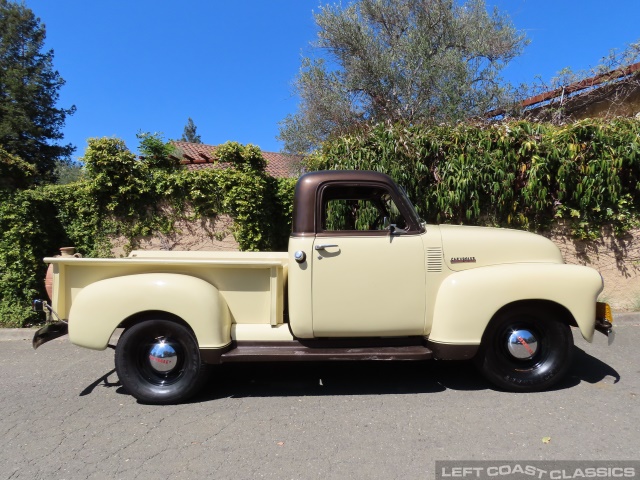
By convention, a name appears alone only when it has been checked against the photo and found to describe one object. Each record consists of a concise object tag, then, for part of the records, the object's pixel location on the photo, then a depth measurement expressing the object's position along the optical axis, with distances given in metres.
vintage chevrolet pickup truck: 3.35
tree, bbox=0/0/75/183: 24.31
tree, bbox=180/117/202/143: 71.81
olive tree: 10.02
